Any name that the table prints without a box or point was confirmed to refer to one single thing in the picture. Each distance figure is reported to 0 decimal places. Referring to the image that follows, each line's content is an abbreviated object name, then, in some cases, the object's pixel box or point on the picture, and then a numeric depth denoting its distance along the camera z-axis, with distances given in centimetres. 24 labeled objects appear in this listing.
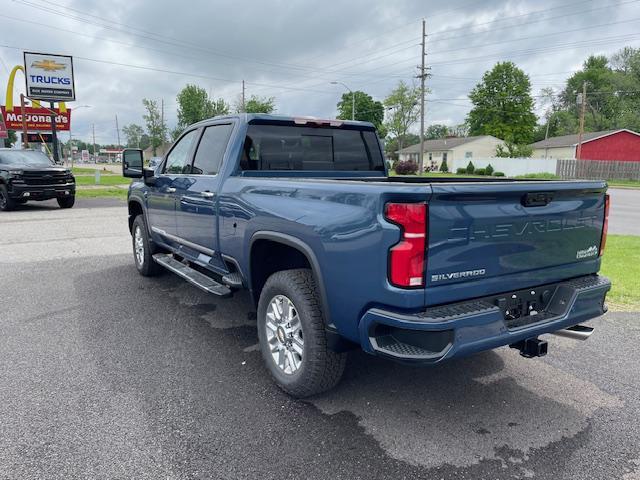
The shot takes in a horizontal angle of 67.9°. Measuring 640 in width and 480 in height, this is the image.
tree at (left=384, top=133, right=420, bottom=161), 8188
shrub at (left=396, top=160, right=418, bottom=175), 4361
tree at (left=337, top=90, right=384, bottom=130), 8806
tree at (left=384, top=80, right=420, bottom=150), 7481
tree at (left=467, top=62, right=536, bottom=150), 6675
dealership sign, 2856
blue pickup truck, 247
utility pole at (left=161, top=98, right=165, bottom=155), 7838
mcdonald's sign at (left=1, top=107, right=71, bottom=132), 4388
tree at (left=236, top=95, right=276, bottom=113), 7469
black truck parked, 1376
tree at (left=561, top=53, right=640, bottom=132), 6775
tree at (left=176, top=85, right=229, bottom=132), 7131
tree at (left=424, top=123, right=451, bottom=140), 12606
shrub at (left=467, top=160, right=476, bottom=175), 4797
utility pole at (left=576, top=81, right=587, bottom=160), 3653
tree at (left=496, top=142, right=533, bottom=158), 5056
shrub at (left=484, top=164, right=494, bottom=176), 4272
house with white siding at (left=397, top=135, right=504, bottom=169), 6244
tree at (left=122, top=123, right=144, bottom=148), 11850
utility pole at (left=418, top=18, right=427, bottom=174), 3614
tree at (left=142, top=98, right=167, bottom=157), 7781
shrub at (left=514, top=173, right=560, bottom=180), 3572
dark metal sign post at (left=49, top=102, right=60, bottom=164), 2715
